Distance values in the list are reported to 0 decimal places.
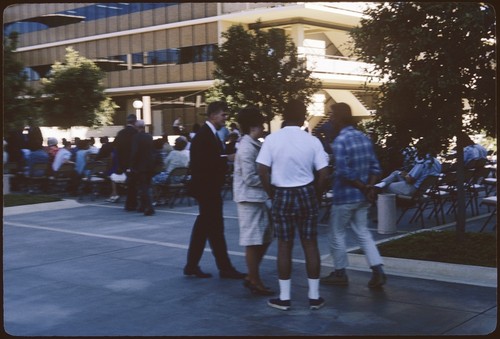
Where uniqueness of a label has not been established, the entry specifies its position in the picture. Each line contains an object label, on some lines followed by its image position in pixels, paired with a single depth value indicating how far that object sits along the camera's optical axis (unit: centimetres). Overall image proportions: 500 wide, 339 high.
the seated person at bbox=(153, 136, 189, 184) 1447
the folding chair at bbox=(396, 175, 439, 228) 1070
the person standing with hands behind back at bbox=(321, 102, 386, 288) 683
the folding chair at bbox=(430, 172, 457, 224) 1130
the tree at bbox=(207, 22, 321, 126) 2438
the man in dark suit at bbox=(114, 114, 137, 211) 1355
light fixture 3666
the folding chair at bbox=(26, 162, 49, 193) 1686
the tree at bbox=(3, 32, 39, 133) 1460
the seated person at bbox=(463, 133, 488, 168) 1275
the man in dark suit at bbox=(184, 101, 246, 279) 740
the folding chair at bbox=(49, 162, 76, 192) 1652
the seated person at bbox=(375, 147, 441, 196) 1100
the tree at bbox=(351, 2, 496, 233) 767
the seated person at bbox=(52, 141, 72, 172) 1664
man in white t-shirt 604
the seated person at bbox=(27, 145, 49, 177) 1689
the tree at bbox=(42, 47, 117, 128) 3638
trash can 1038
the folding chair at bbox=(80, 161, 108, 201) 1561
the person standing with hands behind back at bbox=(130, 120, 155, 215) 1295
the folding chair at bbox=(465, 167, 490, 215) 1231
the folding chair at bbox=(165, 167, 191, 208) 1420
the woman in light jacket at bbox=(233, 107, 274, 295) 664
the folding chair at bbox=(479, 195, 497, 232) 941
